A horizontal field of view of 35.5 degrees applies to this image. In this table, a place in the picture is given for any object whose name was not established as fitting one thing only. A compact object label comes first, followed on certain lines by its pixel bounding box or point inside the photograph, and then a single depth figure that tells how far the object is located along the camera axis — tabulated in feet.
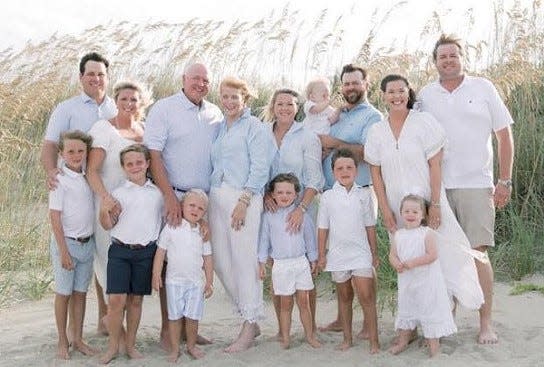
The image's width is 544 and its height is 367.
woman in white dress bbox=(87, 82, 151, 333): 18.48
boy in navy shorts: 18.11
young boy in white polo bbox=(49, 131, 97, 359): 18.29
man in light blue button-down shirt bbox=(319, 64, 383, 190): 19.08
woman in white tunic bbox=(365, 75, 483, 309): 17.95
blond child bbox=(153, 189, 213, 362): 18.26
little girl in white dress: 17.76
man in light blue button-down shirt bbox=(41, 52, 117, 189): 19.35
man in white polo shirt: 18.38
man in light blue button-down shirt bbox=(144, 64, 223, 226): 18.40
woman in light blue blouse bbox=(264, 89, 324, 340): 18.88
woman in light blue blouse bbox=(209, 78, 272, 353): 18.62
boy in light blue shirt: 18.67
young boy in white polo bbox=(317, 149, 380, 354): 18.43
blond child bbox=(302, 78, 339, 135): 19.51
